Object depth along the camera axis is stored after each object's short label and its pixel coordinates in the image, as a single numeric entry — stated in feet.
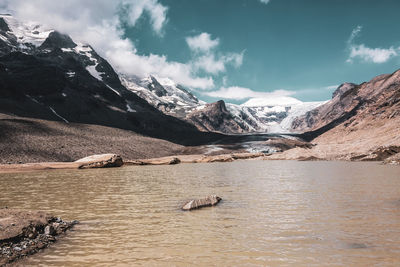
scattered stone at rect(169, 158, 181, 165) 356.63
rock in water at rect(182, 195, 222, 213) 65.00
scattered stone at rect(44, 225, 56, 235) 45.15
